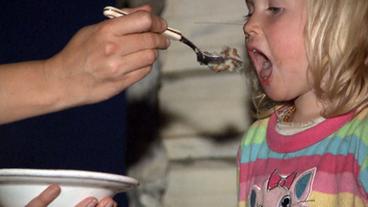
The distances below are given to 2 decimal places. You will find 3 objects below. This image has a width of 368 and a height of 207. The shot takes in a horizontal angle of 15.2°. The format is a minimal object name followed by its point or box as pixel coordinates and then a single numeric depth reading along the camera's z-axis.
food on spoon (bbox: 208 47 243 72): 1.63
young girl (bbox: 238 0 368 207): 1.49
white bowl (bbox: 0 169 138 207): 1.49
